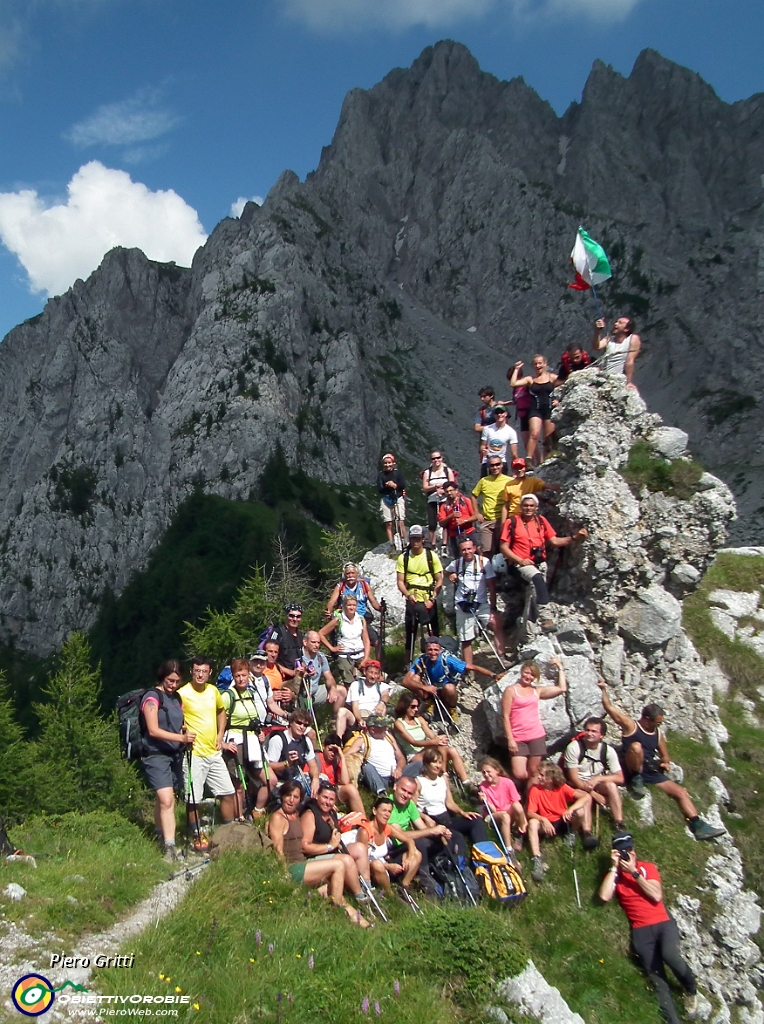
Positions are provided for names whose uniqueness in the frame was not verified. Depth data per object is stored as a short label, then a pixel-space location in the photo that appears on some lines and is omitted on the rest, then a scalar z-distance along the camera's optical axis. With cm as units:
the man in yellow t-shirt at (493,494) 1306
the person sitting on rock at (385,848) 808
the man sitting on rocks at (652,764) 1009
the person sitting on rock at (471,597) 1202
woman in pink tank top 988
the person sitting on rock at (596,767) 963
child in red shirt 921
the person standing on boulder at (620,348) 1457
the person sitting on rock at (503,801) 924
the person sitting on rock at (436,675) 1130
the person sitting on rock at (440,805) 889
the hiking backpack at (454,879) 809
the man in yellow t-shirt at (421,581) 1270
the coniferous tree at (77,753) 2589
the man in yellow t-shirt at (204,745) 891
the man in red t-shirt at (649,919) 793
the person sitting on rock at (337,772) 931
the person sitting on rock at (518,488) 1226
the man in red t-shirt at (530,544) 1177
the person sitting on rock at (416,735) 1001
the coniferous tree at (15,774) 2519
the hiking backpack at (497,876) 840
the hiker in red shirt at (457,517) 1434
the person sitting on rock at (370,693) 1077
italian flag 1669
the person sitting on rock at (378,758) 980
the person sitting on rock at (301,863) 768
